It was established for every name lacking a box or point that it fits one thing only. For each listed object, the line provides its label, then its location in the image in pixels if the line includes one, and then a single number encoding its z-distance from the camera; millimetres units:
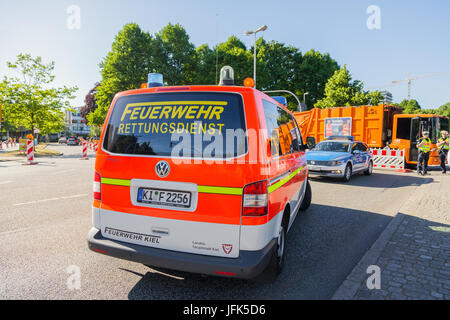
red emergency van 2557
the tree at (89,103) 46312
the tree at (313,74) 43531
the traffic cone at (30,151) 16453
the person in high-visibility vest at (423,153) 12452
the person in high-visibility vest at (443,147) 12195
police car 10188
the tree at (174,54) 32031
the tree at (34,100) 25234
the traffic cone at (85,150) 20625
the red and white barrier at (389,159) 14547
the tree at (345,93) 34438
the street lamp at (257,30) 21969
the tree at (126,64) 30312
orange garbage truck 14961
